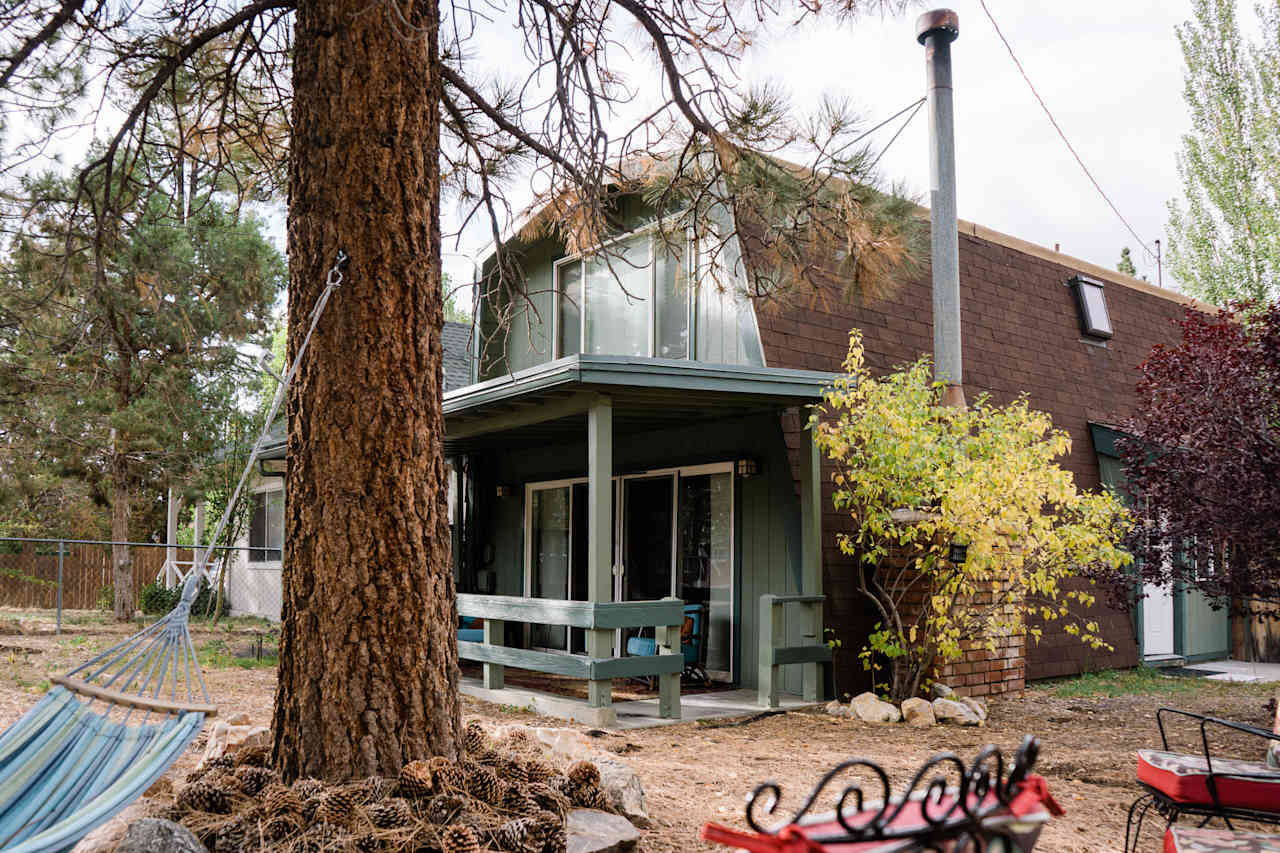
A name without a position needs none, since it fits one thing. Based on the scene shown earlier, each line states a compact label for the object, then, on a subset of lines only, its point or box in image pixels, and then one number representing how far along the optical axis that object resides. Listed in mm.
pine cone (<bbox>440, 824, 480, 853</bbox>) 3049
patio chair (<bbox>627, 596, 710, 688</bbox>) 8516
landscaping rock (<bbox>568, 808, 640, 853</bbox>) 3424
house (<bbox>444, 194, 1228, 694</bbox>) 7605
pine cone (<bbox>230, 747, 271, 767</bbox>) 3574
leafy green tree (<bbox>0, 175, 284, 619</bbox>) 12359
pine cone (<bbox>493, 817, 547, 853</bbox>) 3141
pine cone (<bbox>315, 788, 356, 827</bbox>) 3070
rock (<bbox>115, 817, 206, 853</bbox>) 2828
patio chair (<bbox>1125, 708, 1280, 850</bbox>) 3223
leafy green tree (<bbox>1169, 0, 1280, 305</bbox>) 16781
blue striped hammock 2721
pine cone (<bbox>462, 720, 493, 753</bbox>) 3793
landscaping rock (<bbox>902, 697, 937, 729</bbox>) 7020
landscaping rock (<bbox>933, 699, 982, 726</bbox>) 7094
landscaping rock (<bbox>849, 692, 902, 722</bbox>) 7102
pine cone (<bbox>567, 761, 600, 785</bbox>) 3795
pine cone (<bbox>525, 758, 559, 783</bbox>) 3625
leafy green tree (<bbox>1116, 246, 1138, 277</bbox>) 38438
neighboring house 15047
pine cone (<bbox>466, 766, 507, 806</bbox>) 3361
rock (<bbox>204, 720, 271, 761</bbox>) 4043
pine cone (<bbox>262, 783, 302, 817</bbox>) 3119
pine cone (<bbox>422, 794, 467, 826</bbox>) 3205
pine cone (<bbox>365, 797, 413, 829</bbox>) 3115
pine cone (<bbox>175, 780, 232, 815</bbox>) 3240
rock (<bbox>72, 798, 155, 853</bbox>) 3008
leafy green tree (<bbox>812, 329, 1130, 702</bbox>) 6973
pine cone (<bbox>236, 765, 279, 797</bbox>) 3324
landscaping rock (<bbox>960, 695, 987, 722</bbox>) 7254
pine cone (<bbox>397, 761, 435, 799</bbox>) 3264
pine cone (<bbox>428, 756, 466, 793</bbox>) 3301
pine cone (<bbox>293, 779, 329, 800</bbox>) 3170
